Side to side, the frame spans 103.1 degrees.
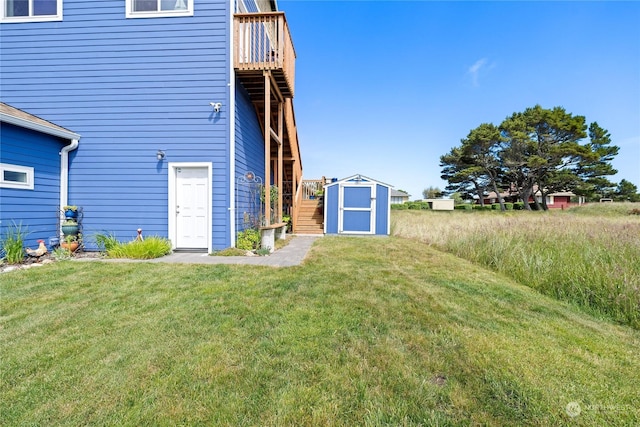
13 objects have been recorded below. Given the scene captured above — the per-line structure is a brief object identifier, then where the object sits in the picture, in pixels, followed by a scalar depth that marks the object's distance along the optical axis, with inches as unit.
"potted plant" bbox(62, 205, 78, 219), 216.9
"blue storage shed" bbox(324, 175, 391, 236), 359.9
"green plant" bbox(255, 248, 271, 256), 218.5
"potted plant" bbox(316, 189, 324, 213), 420.0
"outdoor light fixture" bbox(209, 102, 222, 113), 223.1
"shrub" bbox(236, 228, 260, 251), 231.6
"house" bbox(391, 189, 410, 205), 1951.6
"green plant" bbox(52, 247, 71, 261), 194.8
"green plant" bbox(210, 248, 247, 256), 214.2
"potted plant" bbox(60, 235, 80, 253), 210.4
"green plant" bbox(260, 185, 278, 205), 284.4
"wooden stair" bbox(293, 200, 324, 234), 384.8
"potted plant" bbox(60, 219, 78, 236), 215.3
